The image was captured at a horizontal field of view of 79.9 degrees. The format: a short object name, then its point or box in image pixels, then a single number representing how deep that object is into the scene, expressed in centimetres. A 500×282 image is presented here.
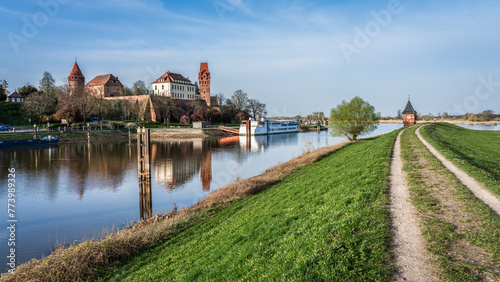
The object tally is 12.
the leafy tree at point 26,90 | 8419
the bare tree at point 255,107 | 12231
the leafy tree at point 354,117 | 3897
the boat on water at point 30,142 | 4422
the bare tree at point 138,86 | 11016
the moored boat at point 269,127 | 8138
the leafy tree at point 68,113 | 6670
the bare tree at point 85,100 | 6929
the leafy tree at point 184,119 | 8892
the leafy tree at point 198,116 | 9138
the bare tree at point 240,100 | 12119
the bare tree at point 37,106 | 6406
